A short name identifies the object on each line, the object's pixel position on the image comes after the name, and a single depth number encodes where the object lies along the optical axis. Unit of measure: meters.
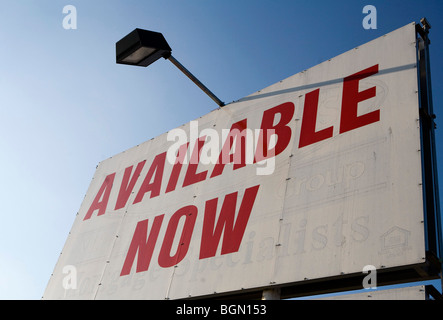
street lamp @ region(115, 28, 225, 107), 6.46
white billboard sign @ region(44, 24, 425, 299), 4.78
